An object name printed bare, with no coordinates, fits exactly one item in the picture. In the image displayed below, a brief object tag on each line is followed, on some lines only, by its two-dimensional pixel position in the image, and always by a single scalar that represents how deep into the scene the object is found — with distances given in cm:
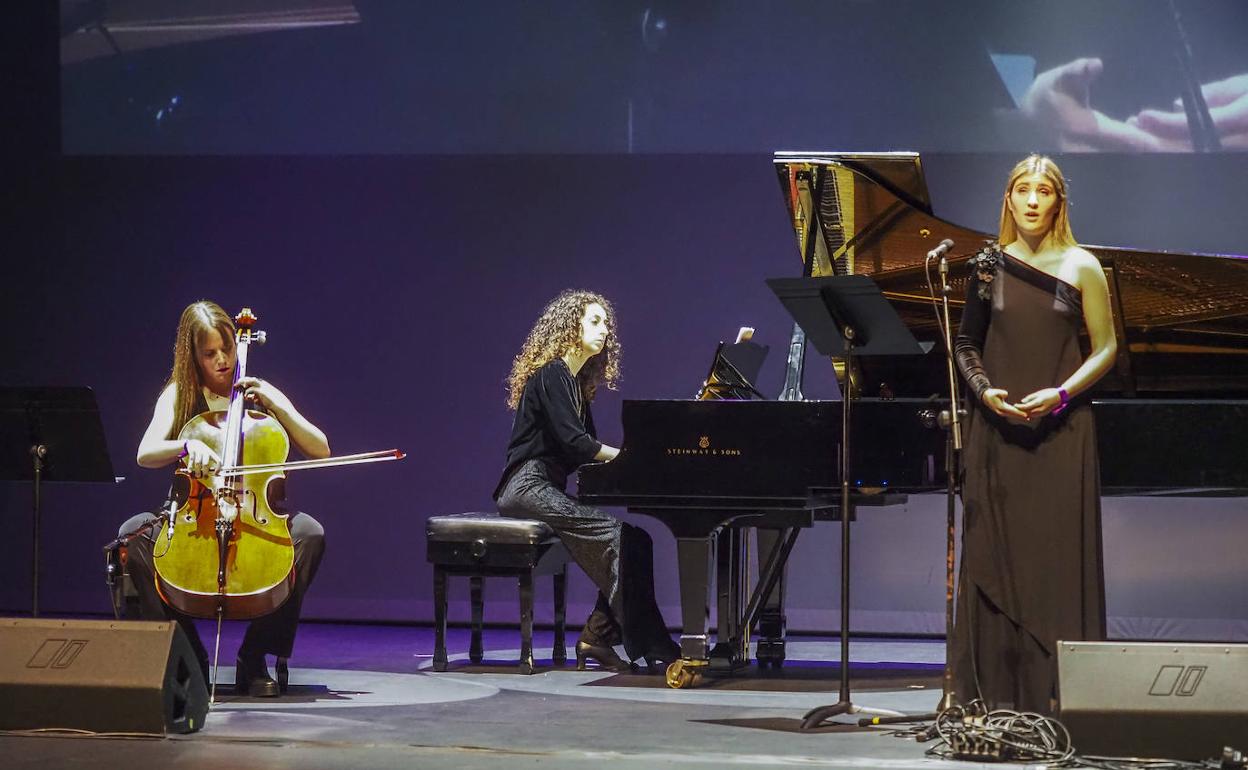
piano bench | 1041
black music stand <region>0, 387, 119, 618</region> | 884
